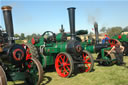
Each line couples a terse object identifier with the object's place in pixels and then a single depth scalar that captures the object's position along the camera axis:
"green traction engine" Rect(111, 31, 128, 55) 10.60
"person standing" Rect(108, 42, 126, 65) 6.90
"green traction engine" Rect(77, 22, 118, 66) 6.88
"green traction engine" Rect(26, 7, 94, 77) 5.52
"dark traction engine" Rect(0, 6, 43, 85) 3.77
